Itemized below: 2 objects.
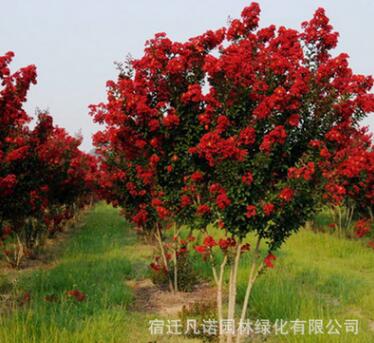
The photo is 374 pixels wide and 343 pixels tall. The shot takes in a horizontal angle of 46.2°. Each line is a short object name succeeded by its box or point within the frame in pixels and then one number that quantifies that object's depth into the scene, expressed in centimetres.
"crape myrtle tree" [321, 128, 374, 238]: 503
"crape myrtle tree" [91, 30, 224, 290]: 617
